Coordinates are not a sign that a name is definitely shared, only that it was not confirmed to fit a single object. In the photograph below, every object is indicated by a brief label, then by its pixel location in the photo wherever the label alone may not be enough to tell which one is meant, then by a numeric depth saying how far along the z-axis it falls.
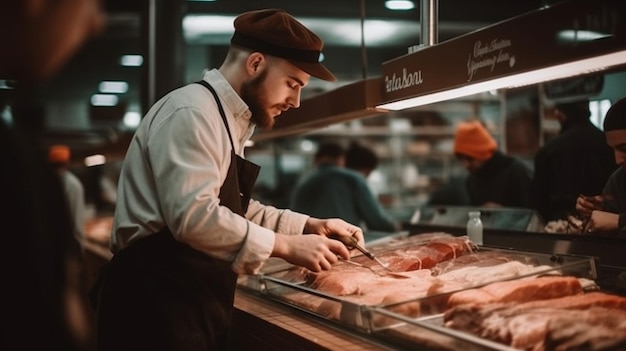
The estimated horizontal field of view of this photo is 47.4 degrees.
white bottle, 3.51
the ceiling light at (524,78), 1.98
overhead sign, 1.79
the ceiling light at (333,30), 8.26
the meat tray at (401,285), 2.06
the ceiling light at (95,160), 9.73
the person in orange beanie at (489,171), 5.66
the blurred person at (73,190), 6.27
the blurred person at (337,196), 6.12
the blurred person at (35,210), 1.29
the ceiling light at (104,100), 16.23
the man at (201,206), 2.26
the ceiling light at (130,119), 16.38
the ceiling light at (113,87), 14.25
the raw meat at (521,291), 2.20
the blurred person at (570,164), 3.44
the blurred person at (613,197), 2.95
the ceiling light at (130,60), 11.56
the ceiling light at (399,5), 7.17
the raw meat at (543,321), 1.83
